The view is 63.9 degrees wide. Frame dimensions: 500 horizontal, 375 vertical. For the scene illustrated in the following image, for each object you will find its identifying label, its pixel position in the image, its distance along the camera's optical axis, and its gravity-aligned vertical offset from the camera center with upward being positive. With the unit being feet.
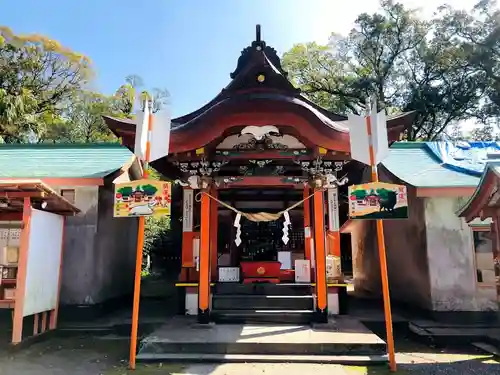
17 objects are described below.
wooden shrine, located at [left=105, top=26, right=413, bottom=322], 21.40 +6.09
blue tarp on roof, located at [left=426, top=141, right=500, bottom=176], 30.63 +8.32
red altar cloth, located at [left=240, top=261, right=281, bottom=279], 30.73 -1.16
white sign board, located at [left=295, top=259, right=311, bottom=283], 30.01 -1.14
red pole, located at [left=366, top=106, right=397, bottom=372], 17.95 -0.97
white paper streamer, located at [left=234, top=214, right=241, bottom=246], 29.57 +1.79
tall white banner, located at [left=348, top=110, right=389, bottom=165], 18.63 +5.44
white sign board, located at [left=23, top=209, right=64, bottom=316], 22.15 -0.40
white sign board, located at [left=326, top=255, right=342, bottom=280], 28.21 -0.94
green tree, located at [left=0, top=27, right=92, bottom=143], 62.39 +33.26
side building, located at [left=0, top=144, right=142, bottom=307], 28.78 +2.46
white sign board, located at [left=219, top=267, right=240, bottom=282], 30.45 -1.45
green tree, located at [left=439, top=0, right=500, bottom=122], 71.82 +37.93
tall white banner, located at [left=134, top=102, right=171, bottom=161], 18.60 +5.69
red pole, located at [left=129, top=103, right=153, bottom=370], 18.29 -0.74
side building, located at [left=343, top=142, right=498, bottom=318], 26.66 +0.51
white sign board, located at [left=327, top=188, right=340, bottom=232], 29.50 +3.23
